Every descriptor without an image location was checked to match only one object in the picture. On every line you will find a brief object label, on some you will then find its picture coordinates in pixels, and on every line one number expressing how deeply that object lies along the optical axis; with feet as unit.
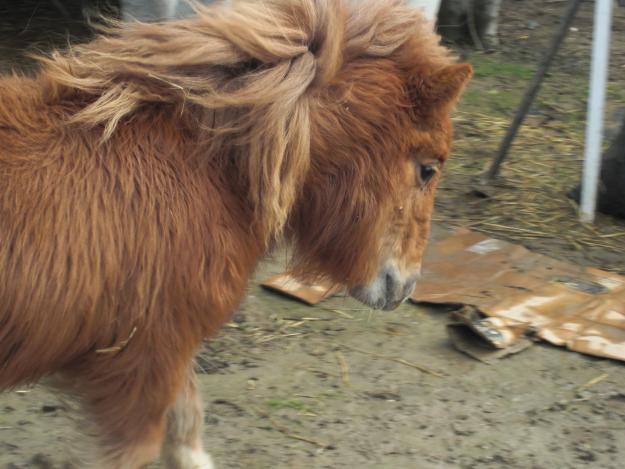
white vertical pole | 16.81
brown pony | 8.08
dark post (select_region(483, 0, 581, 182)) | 17.07
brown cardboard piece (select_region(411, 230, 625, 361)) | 13.53
